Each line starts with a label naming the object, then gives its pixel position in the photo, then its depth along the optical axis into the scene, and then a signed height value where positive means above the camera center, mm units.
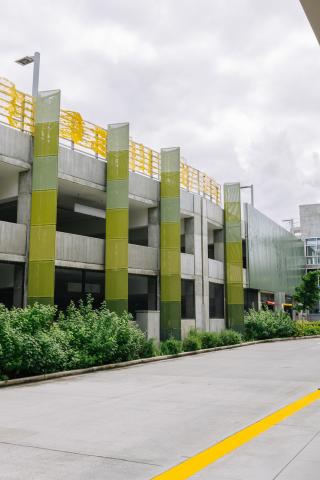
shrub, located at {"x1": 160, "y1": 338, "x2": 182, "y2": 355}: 22445 -1741
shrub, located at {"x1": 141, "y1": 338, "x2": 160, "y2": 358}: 20859 -1741
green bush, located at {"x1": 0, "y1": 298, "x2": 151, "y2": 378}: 14508 -1065
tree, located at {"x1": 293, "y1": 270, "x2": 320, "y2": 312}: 49594 +1680
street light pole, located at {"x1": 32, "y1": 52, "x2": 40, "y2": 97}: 22216 +10345
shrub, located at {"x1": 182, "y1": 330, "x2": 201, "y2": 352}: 24828 -1741
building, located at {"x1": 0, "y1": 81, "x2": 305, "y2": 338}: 20516 +4522
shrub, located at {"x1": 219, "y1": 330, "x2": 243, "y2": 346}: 28667 -1663
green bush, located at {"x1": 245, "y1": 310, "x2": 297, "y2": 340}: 34375 -1195
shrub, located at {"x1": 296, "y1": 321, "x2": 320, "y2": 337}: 40394 -1704
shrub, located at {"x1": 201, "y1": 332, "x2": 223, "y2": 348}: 26578 -1679
